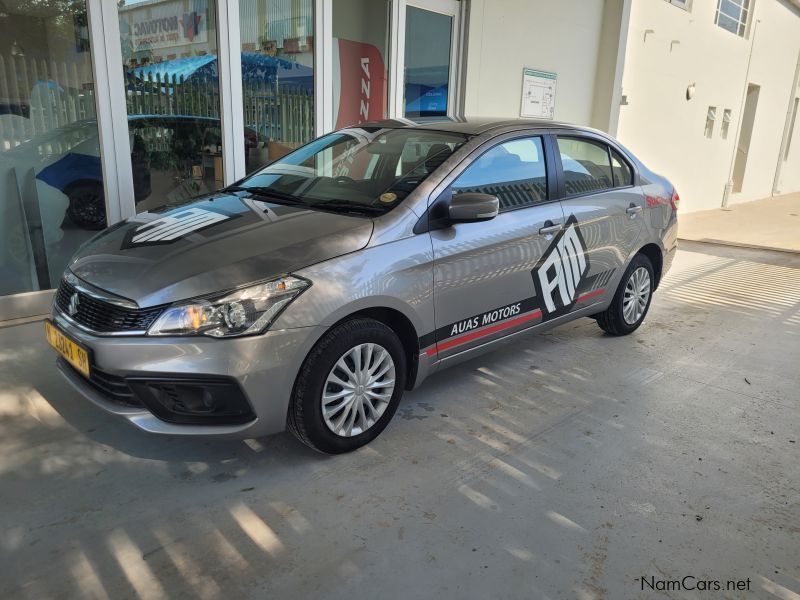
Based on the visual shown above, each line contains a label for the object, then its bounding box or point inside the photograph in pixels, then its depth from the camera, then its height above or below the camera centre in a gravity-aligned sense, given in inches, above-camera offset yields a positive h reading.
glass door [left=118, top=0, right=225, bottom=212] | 199.5 +3.5
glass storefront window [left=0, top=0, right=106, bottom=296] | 178.7 -11.6
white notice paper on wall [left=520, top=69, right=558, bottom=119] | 335.3 +13.8
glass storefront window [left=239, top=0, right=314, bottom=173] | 237.0 +13.6
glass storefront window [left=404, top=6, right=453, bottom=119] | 286.8 +24.8
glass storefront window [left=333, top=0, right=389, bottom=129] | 278.7 +23.8
